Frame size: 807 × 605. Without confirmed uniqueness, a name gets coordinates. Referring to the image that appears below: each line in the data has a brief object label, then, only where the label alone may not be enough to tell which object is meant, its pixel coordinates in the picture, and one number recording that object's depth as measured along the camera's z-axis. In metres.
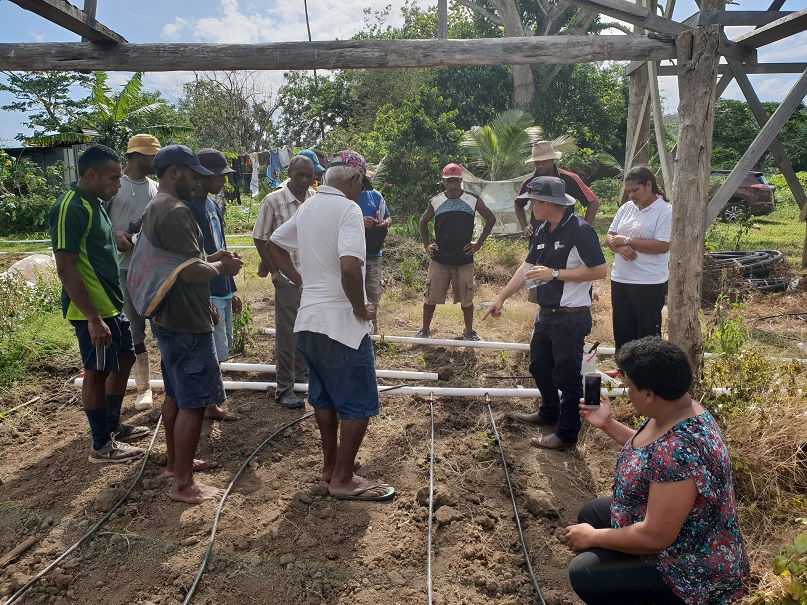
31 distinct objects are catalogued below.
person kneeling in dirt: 2.15
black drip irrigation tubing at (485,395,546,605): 2.91
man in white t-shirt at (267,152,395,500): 3.36
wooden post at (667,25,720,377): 4.57
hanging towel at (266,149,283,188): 19.83
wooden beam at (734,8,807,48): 5.14
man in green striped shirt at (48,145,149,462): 3.79
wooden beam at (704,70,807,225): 5.33
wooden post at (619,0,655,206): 8.59
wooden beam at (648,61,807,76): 8.78
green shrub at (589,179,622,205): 22.50
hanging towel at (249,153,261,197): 20.41
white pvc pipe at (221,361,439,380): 5.54
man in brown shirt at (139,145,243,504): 3.38
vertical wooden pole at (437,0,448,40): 5.08
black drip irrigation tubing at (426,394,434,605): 2.94
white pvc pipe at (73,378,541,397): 5.08
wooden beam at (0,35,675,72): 4.77
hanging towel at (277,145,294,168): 19.66
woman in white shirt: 4.67
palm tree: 15.10
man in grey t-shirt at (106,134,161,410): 4.63
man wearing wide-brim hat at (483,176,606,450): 4.05
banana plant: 16.17
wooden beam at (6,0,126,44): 4.50
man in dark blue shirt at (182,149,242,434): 4.42
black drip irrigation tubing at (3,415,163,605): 2.91
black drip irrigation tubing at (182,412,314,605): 2.88
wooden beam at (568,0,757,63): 4.66
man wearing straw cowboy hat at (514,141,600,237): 6.19
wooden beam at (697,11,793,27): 4.96
